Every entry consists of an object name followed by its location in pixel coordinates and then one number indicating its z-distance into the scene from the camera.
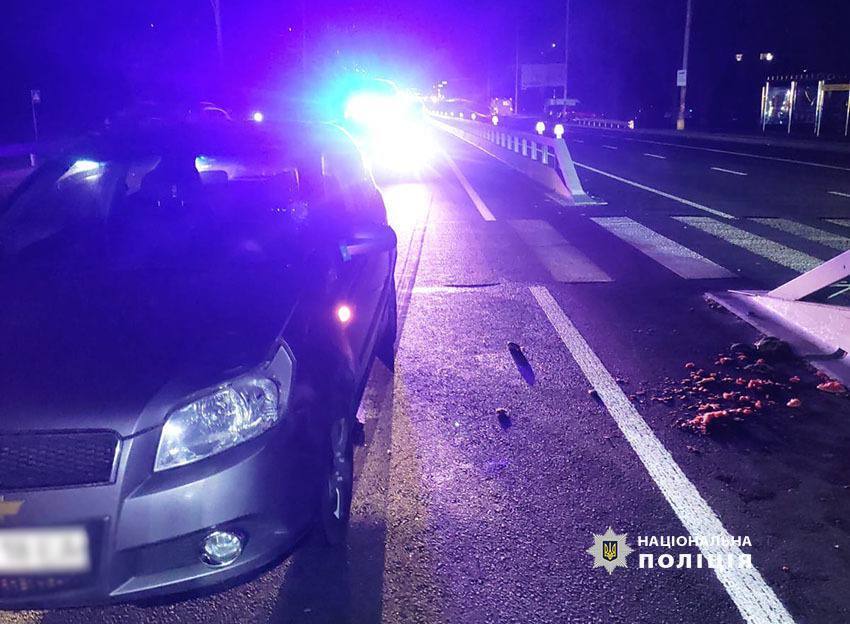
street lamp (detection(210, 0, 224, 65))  28.34
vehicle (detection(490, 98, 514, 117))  76.66
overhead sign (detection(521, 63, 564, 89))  76.00
